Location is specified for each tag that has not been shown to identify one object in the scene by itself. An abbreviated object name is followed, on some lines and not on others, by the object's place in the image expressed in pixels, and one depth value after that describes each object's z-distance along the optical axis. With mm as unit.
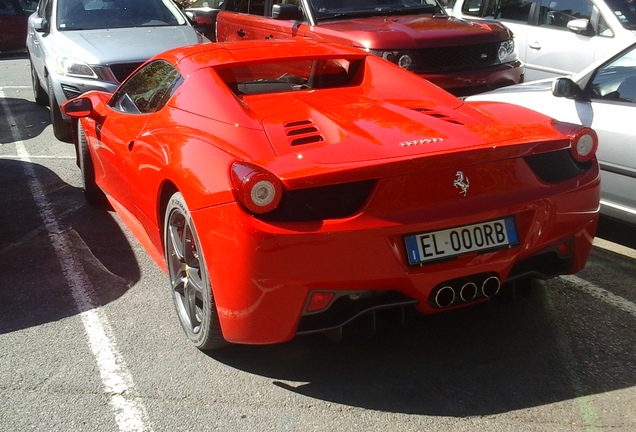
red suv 7402
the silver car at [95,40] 8367
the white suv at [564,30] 8492
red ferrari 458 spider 3307
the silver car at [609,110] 5105
